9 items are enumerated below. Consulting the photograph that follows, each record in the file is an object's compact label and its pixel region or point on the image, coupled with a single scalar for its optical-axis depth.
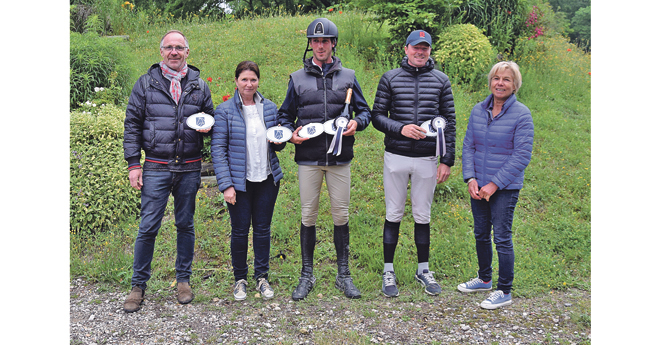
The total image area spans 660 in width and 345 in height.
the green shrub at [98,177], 5.25
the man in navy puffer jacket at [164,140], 3.77
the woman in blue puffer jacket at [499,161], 3.71
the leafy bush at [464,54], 8.24
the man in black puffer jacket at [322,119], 3.95
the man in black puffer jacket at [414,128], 4.01
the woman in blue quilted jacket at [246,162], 3.84
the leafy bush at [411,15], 8.23
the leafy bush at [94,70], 7.21
